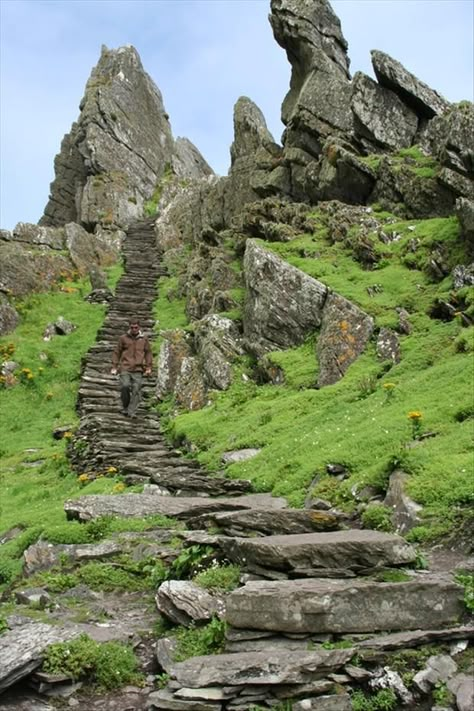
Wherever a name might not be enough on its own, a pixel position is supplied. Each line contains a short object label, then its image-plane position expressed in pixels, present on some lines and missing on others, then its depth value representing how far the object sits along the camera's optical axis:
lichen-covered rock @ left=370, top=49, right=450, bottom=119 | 40.91
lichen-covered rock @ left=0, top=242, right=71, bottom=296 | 45.09
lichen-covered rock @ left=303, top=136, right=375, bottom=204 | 38.44
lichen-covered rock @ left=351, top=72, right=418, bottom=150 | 41.38
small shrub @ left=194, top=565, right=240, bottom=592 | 9.84
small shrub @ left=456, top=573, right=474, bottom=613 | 8.39
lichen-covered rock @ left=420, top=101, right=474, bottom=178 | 31.75
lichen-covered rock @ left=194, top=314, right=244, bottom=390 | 27.95
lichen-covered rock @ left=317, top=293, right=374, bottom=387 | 24.42
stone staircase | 7.36
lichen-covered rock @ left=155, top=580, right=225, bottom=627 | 9.28
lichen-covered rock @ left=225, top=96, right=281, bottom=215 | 48.50
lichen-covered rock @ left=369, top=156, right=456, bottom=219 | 33.62
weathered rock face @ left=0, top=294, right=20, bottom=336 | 41.09
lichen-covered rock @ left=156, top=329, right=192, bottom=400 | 31.08
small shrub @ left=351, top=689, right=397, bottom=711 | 7.11
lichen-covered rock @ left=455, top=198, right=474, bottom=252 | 26.28
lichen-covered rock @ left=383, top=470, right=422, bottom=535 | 11.70
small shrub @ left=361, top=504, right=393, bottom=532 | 12.09
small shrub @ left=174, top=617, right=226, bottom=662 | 8.56
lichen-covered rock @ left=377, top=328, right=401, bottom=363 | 23.67
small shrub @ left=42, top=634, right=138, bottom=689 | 8.31
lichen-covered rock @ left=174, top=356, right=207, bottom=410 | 27.81
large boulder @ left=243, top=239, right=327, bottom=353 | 28.22
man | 26.56
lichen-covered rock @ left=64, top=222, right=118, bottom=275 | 53.28
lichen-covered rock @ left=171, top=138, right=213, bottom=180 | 82.88
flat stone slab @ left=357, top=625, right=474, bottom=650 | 7.76
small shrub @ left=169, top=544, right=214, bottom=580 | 10.82
